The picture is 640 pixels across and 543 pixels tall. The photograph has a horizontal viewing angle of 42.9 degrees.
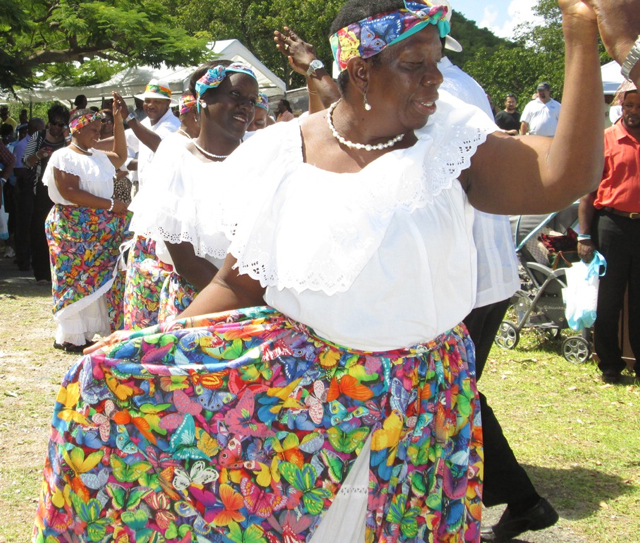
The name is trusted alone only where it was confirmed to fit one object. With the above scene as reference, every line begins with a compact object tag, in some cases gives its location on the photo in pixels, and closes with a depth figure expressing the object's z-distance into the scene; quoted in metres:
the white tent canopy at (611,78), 14.44
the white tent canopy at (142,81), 18.68
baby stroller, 7.40
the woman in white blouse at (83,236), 7.62
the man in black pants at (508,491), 3.58
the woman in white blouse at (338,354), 2.32
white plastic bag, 6.36
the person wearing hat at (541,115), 15.80
